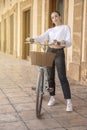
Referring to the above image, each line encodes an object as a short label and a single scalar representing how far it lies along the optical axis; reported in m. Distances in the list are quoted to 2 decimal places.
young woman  4.86
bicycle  4.50
